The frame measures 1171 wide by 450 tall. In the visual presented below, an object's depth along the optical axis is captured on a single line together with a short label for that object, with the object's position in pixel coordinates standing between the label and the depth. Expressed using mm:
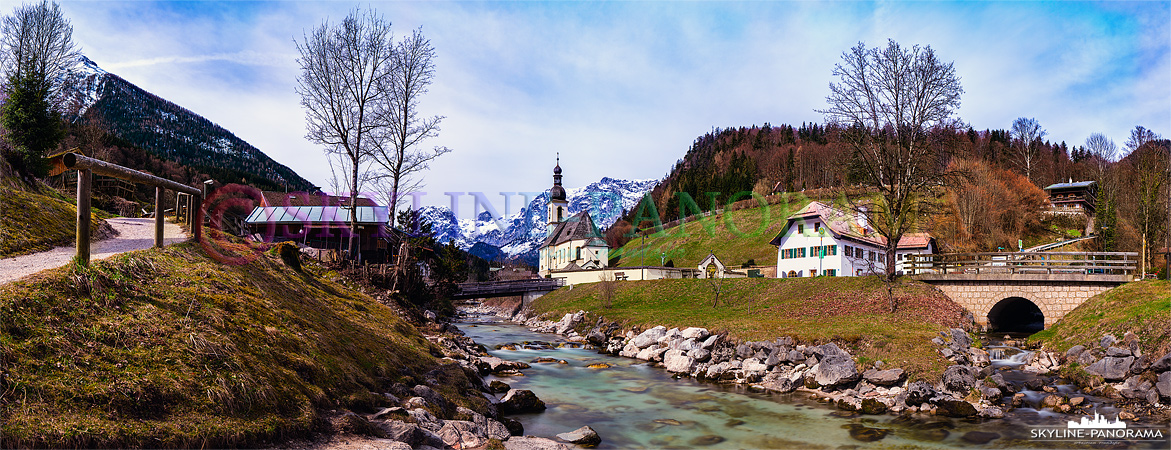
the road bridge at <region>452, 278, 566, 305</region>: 55656
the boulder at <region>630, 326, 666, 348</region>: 27719
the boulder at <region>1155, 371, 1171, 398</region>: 14804
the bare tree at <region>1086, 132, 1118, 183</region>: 92250
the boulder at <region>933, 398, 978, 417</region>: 14773
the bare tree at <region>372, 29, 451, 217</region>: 32156
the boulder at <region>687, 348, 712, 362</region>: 22797
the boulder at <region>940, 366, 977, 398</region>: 16156
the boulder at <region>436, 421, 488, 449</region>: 9969
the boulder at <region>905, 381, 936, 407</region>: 15594
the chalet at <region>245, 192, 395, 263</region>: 44219
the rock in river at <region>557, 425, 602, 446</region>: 12469
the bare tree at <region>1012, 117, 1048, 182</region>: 98188
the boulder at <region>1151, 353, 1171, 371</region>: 15738
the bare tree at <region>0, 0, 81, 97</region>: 37438
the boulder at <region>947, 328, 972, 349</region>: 21328
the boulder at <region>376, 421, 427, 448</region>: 9195
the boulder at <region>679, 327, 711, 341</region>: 25031
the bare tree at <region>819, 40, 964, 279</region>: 29609
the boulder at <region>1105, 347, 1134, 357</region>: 17469
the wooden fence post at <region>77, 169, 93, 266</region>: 9625
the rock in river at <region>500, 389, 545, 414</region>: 15052
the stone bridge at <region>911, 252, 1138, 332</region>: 29234
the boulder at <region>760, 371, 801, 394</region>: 18395
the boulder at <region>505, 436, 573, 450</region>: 10562
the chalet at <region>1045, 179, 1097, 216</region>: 75075
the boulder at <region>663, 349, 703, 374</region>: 22312
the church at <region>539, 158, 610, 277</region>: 107062
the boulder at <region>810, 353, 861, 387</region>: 17781
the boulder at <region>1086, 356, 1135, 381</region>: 16812
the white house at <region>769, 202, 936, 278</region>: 50125
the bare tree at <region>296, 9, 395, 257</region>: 30359
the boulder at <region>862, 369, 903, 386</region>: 16875
